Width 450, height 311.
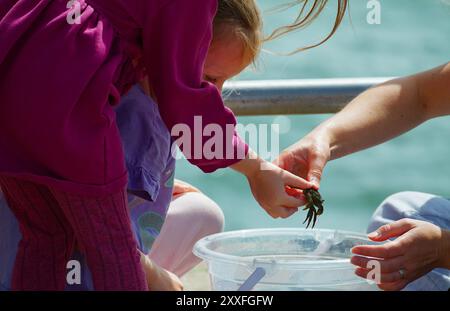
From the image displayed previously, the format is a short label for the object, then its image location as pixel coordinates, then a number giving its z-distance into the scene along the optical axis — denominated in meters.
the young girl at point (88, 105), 3.34
